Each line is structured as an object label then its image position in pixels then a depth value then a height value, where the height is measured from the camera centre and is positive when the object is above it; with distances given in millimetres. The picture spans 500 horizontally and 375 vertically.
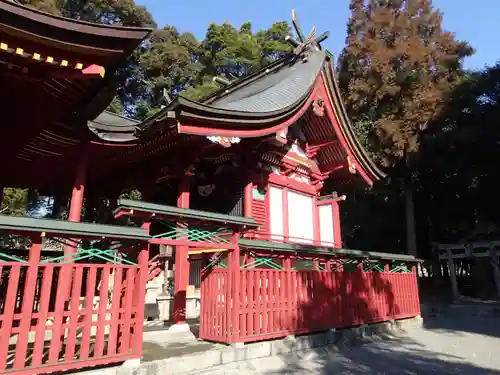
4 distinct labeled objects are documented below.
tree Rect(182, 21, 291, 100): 38469 +23491
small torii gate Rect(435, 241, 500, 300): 20438 +1677
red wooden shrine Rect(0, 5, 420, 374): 4918 +2641
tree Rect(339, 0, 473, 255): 22891 +12617
